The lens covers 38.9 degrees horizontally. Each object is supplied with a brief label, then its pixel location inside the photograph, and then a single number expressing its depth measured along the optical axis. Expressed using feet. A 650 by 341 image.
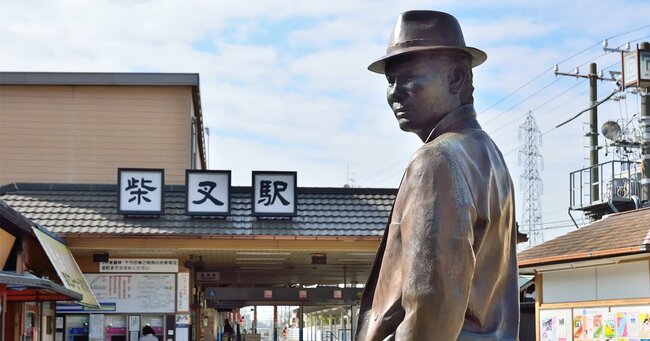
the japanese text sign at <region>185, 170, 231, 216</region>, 57.93
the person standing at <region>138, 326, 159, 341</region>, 56.70
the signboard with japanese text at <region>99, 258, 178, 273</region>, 60.44
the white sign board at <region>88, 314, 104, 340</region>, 59.57
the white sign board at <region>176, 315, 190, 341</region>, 59.62
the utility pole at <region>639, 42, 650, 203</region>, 76.18
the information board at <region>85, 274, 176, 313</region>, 59.88
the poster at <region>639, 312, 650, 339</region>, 41.50
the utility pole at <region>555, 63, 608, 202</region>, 97.86
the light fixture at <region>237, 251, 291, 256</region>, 62.83
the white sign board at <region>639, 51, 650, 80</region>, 67.00
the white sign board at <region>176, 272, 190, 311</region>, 60.23
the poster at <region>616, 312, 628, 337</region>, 43.19
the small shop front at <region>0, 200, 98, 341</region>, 42.68
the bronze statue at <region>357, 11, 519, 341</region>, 9.18
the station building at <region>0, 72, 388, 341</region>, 57.72
